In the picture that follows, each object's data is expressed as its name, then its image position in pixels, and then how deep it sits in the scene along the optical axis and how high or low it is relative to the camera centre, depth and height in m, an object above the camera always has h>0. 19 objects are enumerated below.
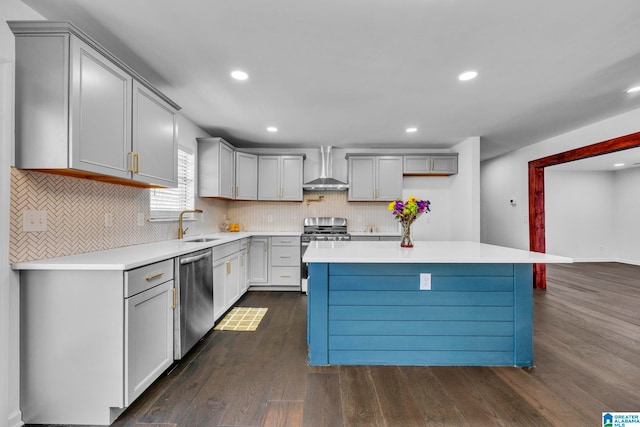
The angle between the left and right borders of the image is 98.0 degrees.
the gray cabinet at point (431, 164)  4.85 +0.92
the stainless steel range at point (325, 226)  4.83 -0.17
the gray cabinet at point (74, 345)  1.61 -0.76
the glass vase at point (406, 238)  2.72 -0.21
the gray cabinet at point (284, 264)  4.54 -0.77
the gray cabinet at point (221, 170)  4.01 +0.71
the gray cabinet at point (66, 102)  1.58 +0.68
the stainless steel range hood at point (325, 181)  4.81 +0.62
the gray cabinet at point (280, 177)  4.83 +0.68
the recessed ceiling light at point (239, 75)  2.45 +1.28
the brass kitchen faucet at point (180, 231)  3.31 -0.17
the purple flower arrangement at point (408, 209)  2.67 +0.07
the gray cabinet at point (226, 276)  3.10 -0.74
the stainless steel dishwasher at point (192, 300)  2.26 -0.75
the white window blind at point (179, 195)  3.01 +0.27
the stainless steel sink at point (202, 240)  3.24 -0.28
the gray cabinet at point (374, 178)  4.88 +0.68
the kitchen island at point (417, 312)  2.32 -0.80
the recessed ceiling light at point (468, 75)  2.46 +1.27
